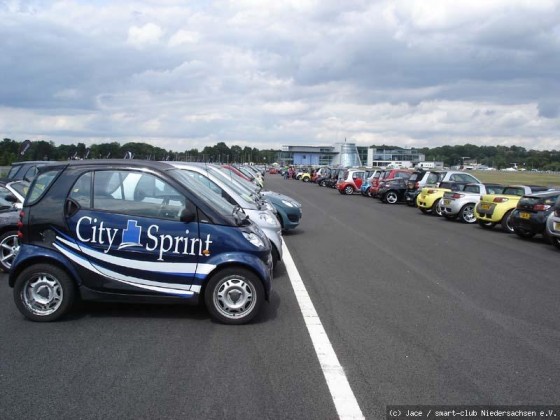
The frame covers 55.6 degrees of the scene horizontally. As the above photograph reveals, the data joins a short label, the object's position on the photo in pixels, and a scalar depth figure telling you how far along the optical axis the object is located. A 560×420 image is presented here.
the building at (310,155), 145.88
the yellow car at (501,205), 15.80
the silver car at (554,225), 11.78
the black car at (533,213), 13.18
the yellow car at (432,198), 20.98
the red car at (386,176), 28.72
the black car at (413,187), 26.92
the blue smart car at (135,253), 5.63
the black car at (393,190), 27.98
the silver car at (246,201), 8.66
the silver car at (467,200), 18.47
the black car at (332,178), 46.75
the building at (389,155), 137.23
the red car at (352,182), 36.59
